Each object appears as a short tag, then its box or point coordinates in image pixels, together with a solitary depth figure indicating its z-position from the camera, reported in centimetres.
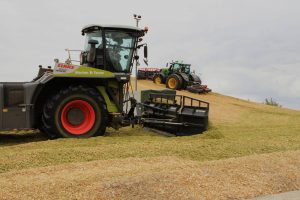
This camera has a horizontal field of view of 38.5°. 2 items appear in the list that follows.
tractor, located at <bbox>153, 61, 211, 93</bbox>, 2630
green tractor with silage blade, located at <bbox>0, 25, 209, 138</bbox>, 938
